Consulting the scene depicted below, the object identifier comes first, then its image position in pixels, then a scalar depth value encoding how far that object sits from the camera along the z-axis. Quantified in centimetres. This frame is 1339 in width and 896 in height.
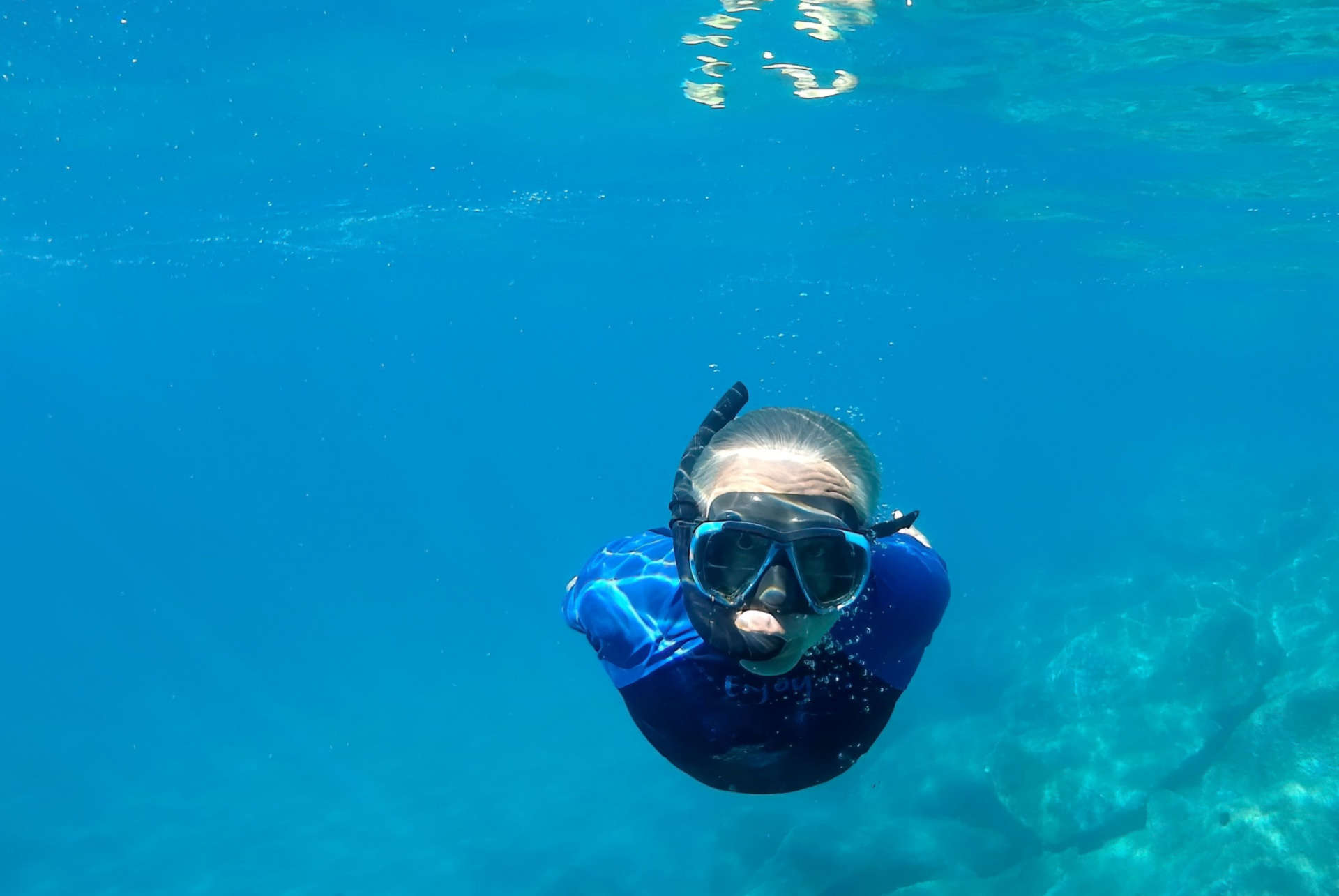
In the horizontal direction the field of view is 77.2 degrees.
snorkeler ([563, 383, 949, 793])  205
